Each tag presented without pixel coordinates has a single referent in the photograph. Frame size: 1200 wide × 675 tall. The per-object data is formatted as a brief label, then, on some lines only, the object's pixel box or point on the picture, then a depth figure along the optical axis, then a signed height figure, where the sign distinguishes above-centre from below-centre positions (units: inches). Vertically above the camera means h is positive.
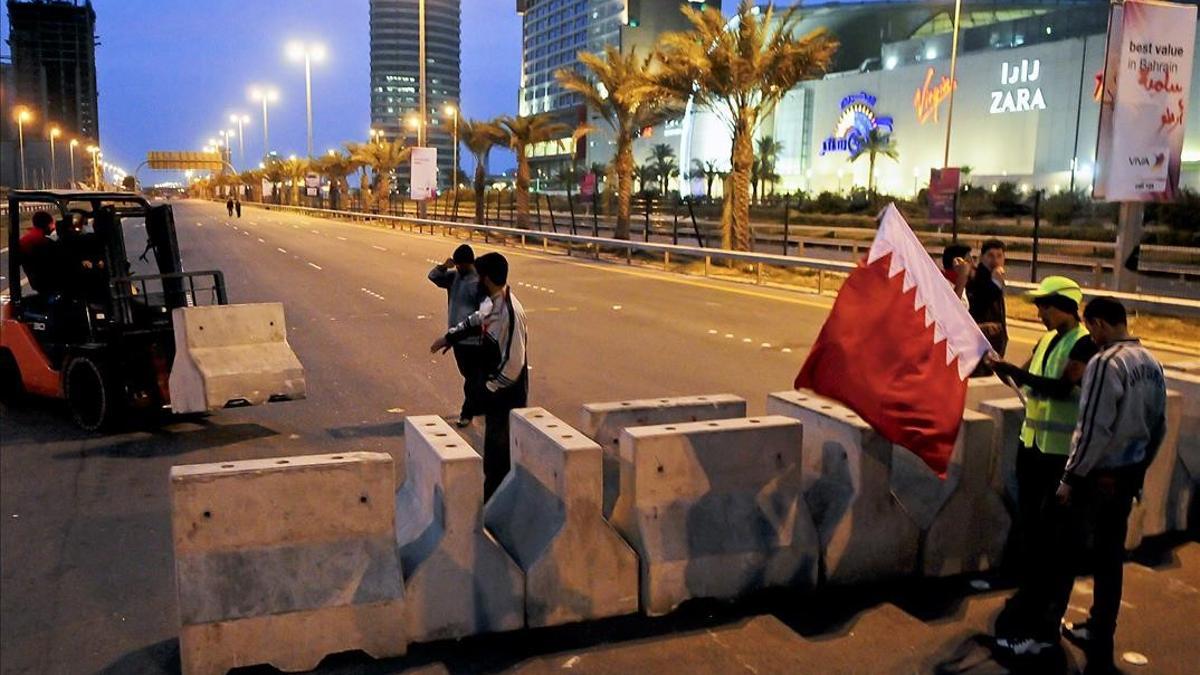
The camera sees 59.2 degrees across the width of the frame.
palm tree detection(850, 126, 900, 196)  3004.4 +122.3
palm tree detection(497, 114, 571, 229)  1936.5 +91.9
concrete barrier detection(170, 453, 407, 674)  173.0 -64.3
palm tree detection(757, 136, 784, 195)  3361.2 +105.9
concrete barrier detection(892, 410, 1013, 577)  222.7 -66.1
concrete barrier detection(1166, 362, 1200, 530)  253.3 -65.0
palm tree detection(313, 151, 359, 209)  3520.4 +27.9
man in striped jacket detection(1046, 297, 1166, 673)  174.6 -43.5
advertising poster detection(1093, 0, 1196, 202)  551.5 +50.5
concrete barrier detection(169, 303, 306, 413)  340.2 -60.8
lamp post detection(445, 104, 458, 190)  2101.4 +130.0
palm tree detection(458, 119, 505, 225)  2034.9 +79.5
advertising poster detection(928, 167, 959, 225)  975.0 -2.4
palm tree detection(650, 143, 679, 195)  4028.1 +77.3
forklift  345.4 -55.3
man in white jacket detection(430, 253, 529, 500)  267.6 -45.8
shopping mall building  2453.2 +239.9
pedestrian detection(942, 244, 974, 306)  348.8 -24.8
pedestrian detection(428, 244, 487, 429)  330.6 -38.2
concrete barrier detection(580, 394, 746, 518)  244.8 -52.9
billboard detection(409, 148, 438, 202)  1654.8 +7.9
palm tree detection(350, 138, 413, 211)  2812.5 +49.8
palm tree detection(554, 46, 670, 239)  1483.8 +117.5
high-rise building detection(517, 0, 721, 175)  5536.4 +879.6
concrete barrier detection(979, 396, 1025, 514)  230.8 -55.0
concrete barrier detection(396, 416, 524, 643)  187.6 -68.9
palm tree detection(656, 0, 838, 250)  1155.9 +131.5
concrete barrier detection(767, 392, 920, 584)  214.5 -65.1
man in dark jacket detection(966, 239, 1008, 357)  340.5 -33.0
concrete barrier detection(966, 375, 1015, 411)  261.4 -48.4
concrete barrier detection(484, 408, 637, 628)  194.1 -67.1
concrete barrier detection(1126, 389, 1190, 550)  243.6 -69.2
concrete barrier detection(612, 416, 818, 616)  200.8 -62.7
